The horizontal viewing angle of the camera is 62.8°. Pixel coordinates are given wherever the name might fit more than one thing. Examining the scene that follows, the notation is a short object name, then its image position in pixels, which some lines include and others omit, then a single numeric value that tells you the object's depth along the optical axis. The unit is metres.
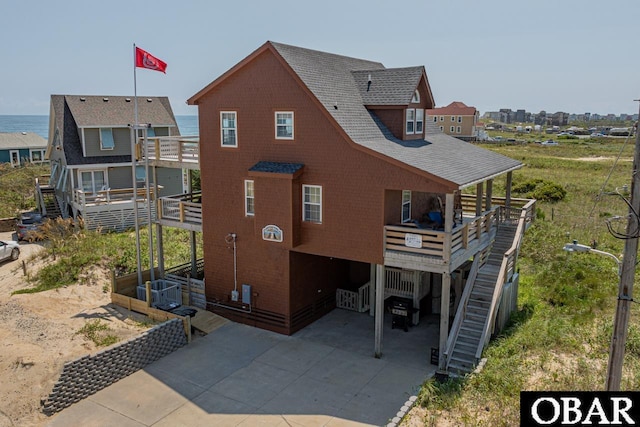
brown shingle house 16.48
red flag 20.30
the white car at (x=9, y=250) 26.56
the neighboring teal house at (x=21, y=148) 56.28
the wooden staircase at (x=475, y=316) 15.99
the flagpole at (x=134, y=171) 20.38
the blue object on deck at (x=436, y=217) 19.50
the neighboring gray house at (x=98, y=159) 31.42
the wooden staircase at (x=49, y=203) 35.38
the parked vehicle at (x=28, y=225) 30.05
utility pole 9.91
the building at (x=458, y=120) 102.19
